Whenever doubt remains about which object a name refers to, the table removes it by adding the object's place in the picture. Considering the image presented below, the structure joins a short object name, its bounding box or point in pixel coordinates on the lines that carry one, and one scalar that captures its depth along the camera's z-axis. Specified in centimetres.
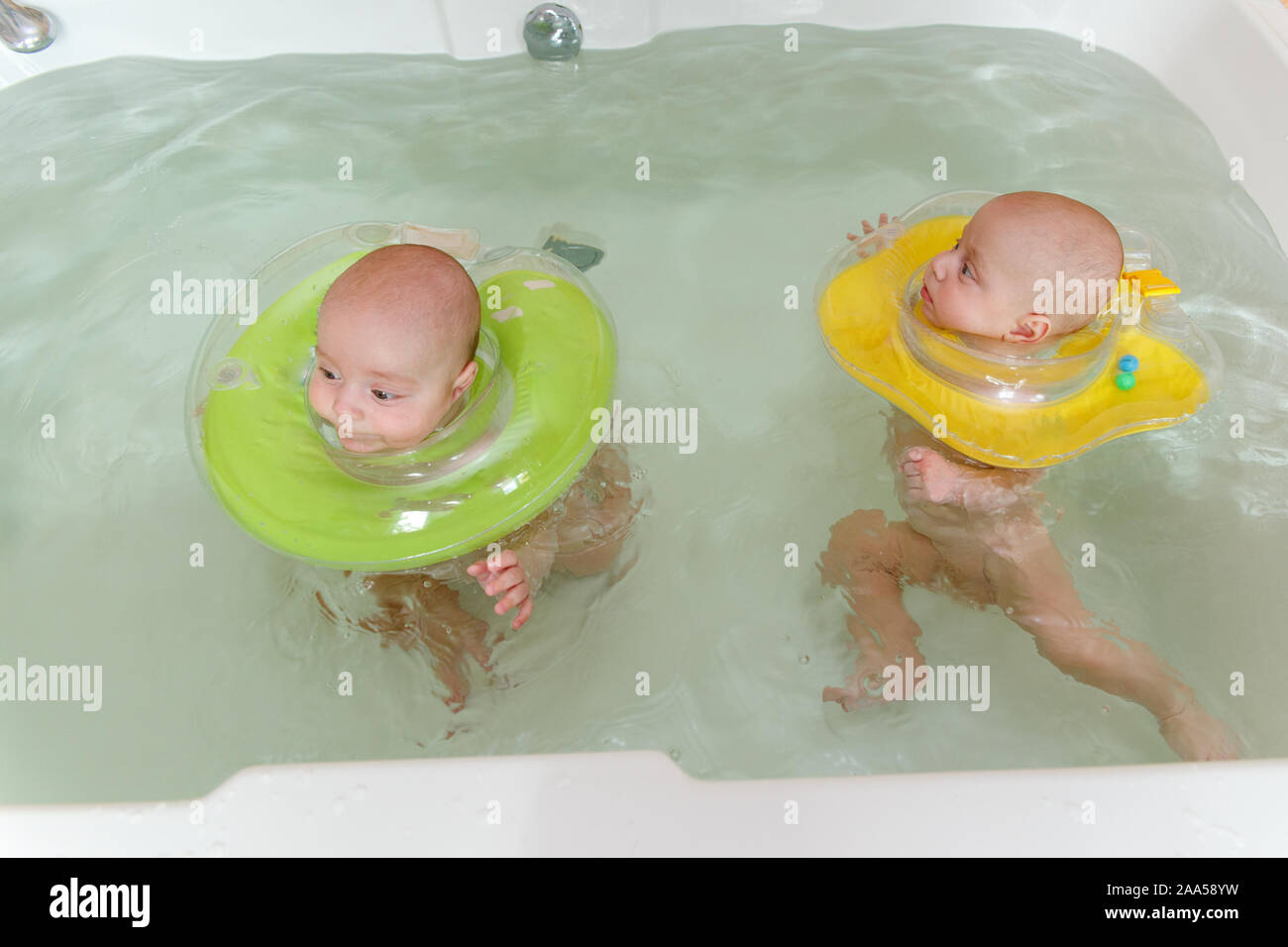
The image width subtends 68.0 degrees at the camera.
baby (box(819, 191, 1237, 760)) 127
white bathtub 90
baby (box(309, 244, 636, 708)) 112
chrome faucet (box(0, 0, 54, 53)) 202
